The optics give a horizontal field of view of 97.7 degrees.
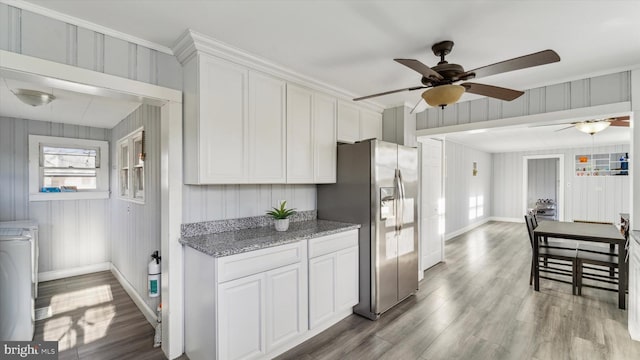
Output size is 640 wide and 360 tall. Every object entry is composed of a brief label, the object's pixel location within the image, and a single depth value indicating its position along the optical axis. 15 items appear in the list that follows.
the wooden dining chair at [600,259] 3.25
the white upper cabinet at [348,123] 3.40
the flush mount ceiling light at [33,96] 2.79
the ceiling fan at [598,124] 3.65
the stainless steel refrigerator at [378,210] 2.92
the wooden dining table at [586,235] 3.10
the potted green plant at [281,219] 2.65
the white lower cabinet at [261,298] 1.95
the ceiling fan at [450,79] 1.87
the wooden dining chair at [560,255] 3.50
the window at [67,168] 4.05
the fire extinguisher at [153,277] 2.58
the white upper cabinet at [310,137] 2.84
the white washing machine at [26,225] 3.23
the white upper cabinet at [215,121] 2.16
